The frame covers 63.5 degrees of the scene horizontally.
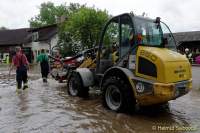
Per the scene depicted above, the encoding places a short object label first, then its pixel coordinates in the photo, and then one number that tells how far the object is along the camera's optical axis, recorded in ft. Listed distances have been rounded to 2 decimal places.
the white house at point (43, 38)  76.76
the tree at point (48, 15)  115.33
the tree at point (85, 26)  60.39
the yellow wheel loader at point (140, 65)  12.88
